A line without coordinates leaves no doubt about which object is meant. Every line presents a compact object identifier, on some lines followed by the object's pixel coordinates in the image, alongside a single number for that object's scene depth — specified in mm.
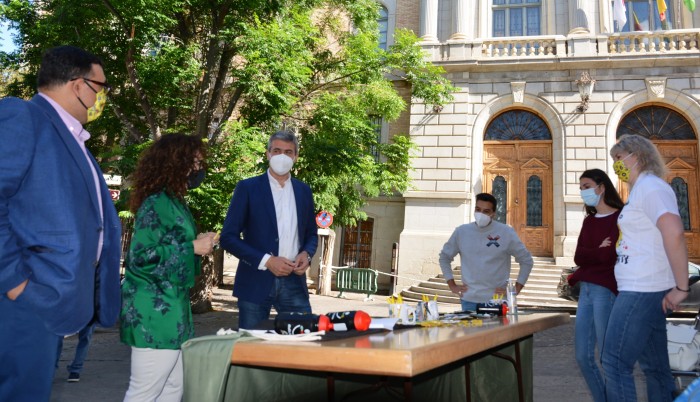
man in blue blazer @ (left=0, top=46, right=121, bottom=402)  2004
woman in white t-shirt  3307
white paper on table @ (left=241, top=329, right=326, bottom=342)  2033
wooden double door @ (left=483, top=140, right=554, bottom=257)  17906
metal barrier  16991
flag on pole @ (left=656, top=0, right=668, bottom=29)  17438
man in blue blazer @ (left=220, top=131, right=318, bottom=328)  3955
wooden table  1666
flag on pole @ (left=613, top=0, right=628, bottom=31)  17484
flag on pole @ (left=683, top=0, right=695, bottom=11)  16625
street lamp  17438
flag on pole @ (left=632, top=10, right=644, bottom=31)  18203
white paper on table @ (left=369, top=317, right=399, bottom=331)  2523
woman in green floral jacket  2822
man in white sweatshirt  5464
